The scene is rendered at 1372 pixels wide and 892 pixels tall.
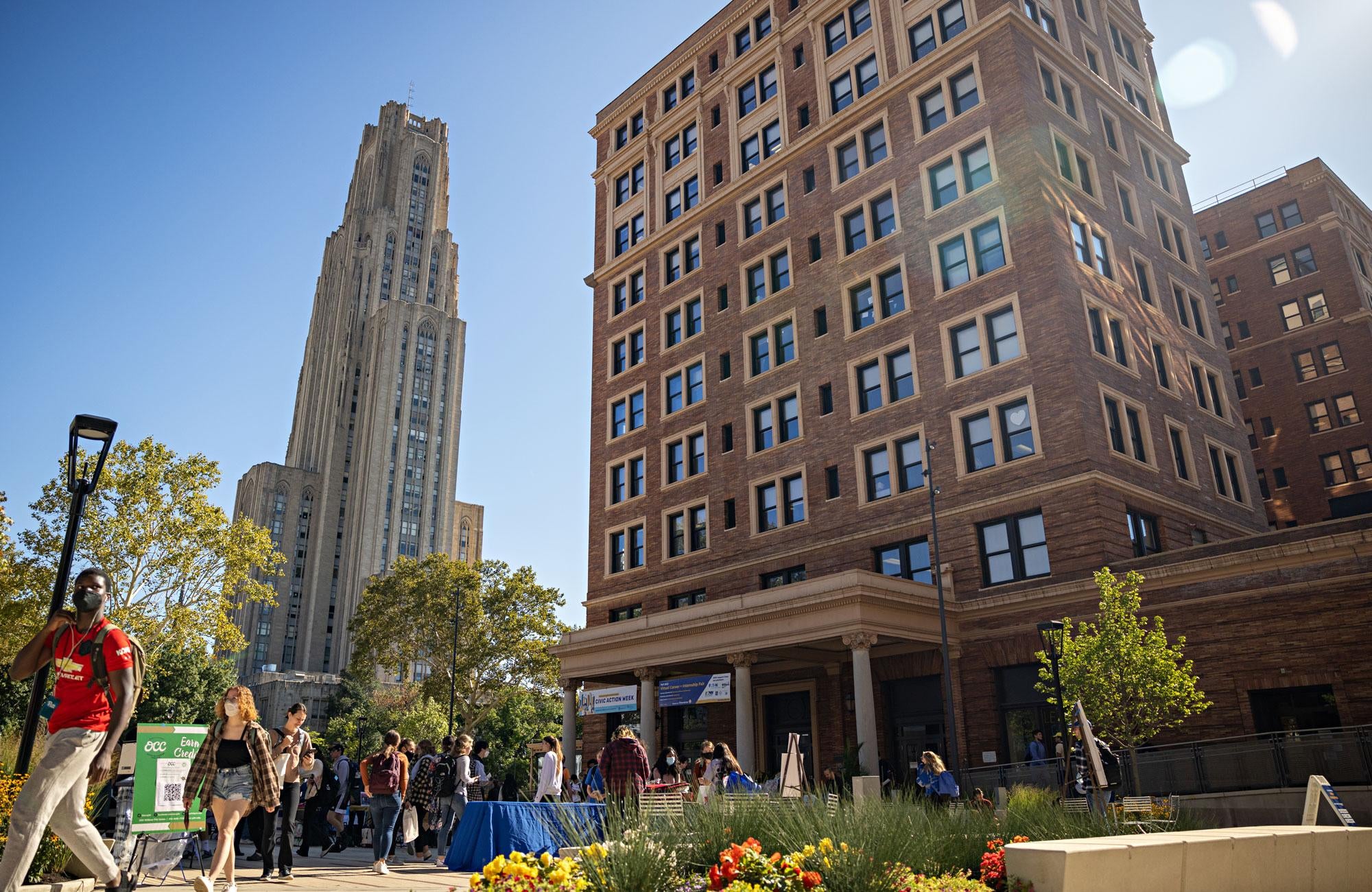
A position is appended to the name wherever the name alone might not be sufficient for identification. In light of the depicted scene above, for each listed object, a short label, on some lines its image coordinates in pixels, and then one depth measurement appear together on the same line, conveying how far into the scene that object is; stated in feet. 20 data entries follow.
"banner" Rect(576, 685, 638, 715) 108.78
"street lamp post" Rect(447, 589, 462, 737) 152.66
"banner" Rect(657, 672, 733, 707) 99.30
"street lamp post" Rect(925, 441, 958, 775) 78.78
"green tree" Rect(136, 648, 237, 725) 156.87
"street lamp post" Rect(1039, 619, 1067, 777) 68.39
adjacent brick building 163.73
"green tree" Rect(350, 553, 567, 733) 181.47
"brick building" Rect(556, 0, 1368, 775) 90.12
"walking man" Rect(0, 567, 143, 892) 21.91
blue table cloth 39.81
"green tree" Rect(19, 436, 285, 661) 103.45
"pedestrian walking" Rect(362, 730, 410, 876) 43.80
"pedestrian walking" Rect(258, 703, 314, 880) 34.96
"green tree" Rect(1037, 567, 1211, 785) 68.73
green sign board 33.06
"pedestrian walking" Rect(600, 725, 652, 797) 47.24
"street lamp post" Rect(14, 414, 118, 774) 28.32
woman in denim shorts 28.27
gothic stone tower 425.28
